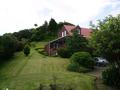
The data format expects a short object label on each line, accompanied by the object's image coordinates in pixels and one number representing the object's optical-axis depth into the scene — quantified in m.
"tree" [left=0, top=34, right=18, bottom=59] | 16.42
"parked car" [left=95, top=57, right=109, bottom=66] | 17.03
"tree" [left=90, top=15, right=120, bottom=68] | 11.62
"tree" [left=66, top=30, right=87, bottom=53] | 18.67
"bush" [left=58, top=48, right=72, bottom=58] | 18.66
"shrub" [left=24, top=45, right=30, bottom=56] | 18.60
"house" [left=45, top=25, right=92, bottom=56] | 21.15
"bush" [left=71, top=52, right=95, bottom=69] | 15.18
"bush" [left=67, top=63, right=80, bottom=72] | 14.38
